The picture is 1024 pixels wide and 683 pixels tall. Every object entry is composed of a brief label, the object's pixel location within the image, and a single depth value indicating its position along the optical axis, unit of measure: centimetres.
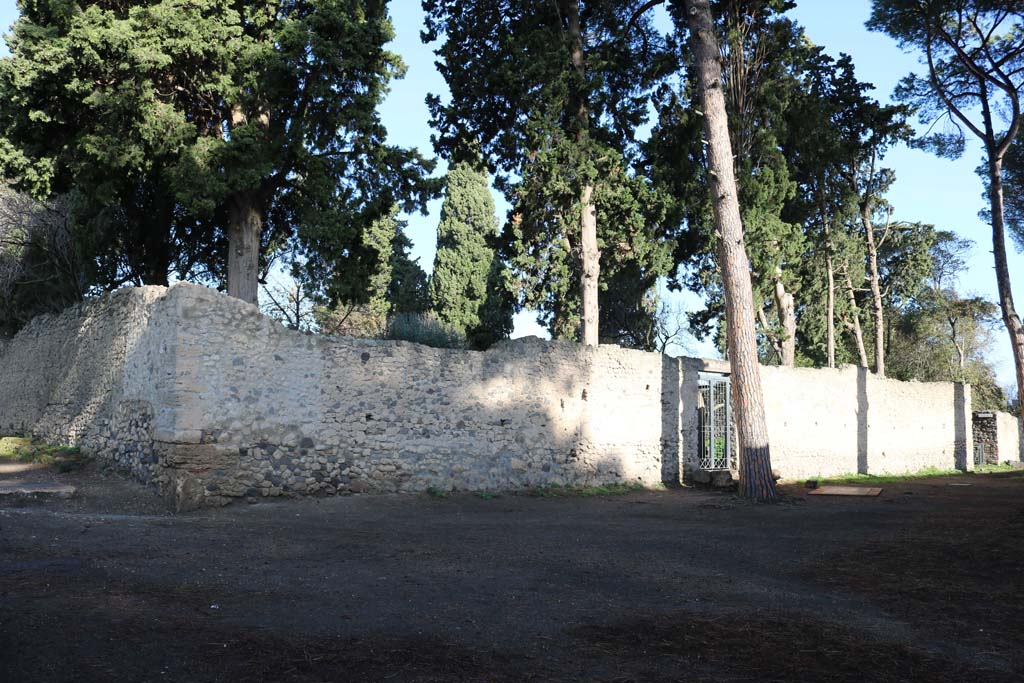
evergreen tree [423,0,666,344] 1619
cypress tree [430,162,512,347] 2841
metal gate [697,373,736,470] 1595
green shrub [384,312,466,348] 1411
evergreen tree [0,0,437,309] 1344
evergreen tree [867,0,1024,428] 1670
